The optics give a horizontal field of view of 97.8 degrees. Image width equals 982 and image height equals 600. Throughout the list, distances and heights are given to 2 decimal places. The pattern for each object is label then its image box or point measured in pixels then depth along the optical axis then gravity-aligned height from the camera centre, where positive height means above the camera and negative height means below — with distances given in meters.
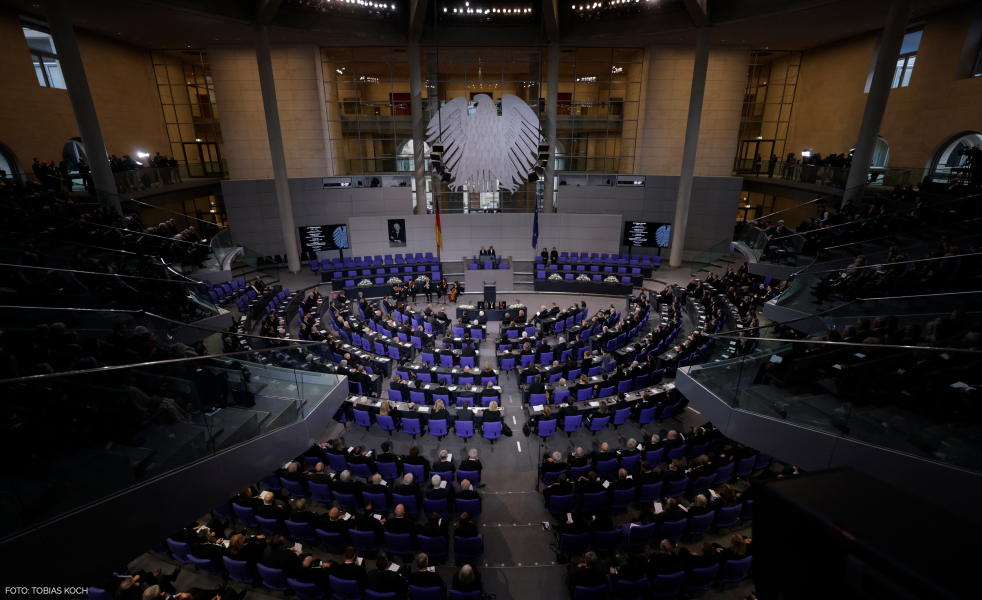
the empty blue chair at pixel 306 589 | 6.12 -5.76
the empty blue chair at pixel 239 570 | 6.39 -5.74
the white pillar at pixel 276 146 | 19.16 +1.28
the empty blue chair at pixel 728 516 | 7.47 -5.77
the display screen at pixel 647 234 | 23.73 -3.25
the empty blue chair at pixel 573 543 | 6.93 -5.81
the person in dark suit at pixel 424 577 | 5.98 -5.43
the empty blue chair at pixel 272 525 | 7.41 -5.88
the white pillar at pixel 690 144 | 19.66 +1.39
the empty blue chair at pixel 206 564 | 6.53 -5.75
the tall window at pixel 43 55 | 16.33 +4.49
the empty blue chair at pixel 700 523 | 7.24 -5.73
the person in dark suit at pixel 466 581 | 5.92 -5.43
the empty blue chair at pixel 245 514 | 7.48 -5.76
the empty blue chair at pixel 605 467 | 8.73 -5.77
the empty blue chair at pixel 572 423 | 10.11 -5.69
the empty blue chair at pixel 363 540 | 7.06 -5.87
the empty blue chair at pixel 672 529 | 7.23 -5.80
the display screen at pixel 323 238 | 23.28 -3.34
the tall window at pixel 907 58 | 18.03 +4.71
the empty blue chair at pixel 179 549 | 6.66 -5.65
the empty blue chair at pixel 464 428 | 9.95 -5.68
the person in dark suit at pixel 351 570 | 6.12 -5.47
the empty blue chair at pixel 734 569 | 6.35 -5.68
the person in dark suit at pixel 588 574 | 6.09 -5.54
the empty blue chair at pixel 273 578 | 6.22 -5.69
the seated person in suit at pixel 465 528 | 6.92 -5.52
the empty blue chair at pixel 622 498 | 7.90 -5.79
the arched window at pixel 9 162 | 15.61 +0.45
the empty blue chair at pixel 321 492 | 8.06 -5.79
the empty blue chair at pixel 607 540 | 7.07 -5.87
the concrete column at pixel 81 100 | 13.70 +2.43
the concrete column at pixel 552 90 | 22.54 +4.29
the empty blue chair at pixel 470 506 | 7.73 -5.79
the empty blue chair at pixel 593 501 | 7.82 -5.78
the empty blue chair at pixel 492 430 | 9.82 -5.66
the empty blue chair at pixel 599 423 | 10.13 -5.68
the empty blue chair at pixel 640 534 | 7.05 -5.76
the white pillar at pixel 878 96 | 14.51 +2.66
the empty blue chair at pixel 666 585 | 5.98 -5.60
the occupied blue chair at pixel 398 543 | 7.02 -5.86
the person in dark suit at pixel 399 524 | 7.05 -5.55
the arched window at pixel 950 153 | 14.55 +0.74
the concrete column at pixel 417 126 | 22.47 +2.50
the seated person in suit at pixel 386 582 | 6.00 -5.52
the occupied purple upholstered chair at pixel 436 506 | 7.71 -5.77
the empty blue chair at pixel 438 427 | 9.89 -5.64
